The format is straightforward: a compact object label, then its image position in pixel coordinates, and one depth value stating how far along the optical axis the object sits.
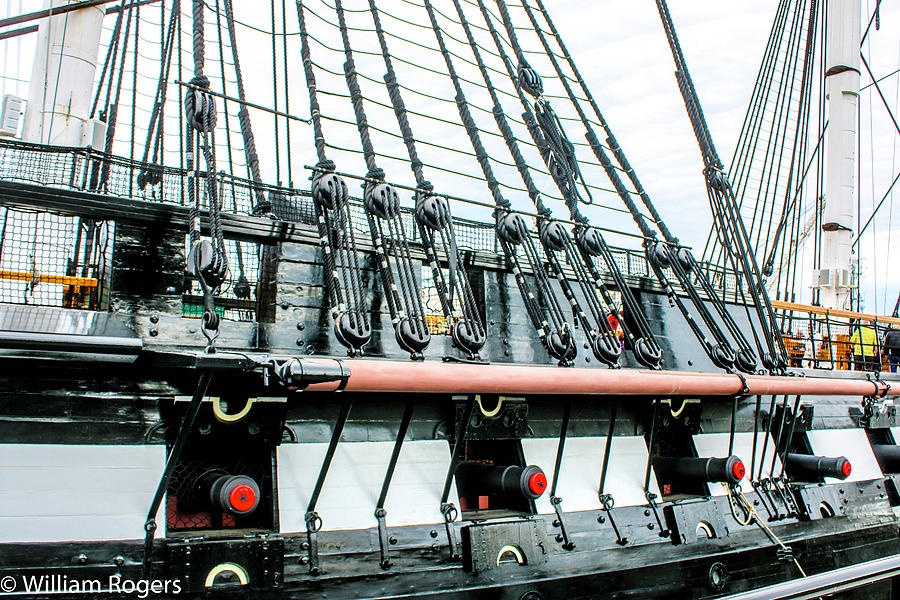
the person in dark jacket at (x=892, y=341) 11.05
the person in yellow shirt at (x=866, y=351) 10.39
